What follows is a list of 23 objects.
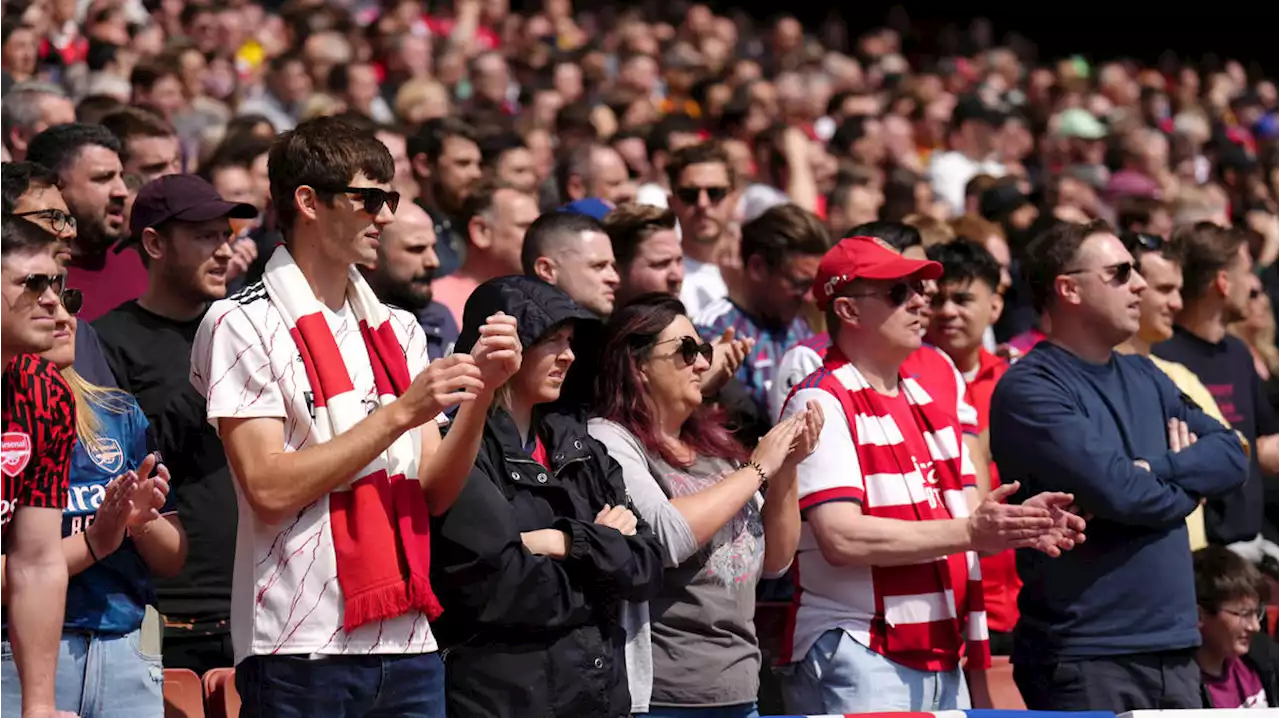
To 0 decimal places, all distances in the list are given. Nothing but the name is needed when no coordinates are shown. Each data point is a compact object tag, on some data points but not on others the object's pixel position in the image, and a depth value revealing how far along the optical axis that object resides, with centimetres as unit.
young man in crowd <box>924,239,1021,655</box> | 1421
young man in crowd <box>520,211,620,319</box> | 1287
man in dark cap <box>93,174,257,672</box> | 1107
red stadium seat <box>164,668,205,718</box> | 999
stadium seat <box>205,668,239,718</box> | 1004
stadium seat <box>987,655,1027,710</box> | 1234
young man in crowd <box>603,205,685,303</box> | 1378
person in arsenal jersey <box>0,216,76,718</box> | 812
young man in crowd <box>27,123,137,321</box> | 1266
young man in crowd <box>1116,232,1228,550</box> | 1409
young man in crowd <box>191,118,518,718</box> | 812
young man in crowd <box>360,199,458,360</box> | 1358
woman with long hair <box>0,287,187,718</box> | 872
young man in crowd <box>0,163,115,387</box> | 993
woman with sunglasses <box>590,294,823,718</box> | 1027
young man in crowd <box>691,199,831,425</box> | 1424
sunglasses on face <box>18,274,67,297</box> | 827
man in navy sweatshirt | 1141
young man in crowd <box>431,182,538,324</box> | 1498
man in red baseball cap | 1075
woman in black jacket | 913
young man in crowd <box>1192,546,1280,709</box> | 1313
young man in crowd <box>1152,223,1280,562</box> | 1468
